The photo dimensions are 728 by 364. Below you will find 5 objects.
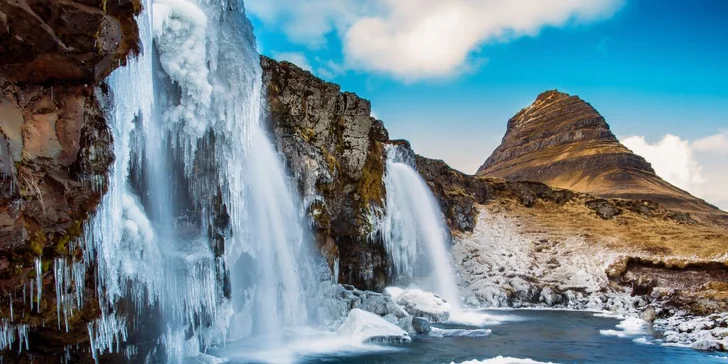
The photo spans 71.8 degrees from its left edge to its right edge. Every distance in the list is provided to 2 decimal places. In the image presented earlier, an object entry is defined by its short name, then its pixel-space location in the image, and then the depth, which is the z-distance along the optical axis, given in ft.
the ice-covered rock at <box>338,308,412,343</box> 78.89
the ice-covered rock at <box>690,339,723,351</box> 75.61
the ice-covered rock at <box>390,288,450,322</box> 106.22
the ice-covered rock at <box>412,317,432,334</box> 87.56
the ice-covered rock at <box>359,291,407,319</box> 94.99
